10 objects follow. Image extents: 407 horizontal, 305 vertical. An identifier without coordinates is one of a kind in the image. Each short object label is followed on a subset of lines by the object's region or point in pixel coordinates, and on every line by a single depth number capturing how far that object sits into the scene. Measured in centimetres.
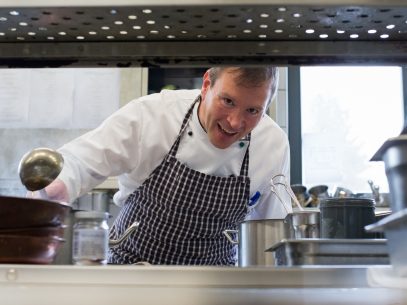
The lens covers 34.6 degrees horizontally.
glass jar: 121
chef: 228
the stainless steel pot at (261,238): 180
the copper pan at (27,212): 100
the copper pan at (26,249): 102
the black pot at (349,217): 135
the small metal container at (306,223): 151
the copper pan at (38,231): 103
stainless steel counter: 89
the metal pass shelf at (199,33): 92
